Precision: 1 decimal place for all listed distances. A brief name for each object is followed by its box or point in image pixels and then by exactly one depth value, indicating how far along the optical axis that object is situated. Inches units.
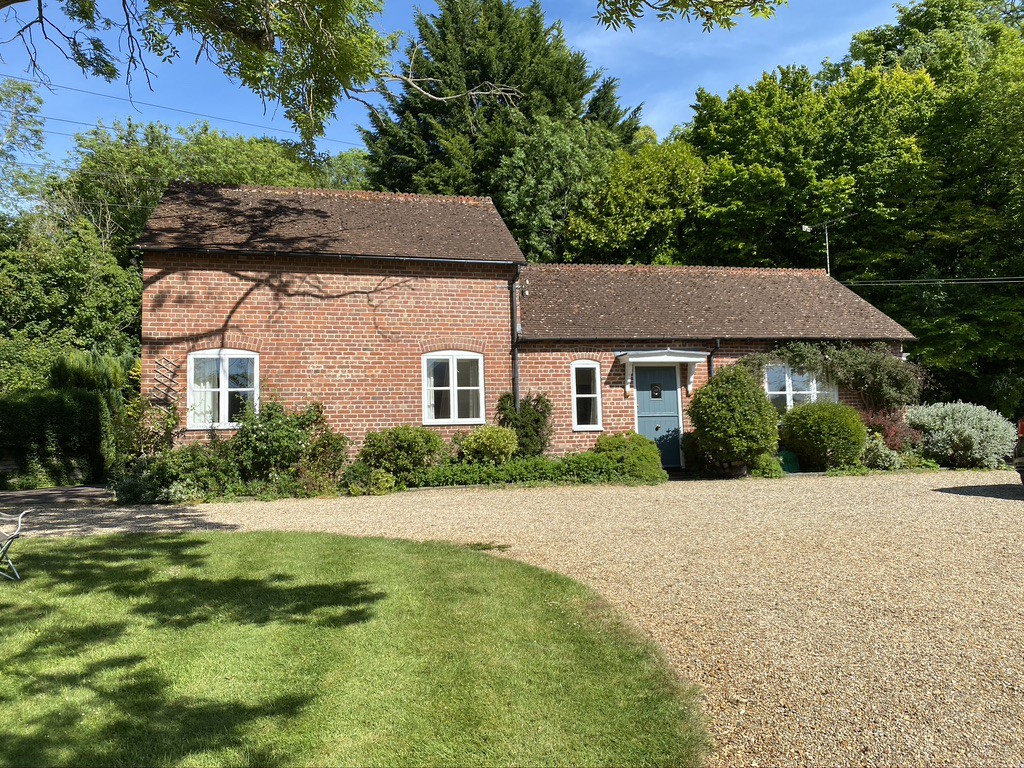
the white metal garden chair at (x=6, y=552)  250.2
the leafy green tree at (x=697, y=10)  284.8
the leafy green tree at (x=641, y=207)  999.6
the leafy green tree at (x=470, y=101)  1021.8
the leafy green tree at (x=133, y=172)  1133.1
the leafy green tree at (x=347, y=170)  1701.5
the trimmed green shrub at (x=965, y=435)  595.5
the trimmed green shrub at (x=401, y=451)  528.4
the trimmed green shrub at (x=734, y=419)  548.4
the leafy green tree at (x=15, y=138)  1013.2
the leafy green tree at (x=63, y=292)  919.7
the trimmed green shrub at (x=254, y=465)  474.3
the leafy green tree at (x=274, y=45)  333.7
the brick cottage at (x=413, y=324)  537.6
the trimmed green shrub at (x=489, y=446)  547.2
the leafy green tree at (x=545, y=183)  983.0
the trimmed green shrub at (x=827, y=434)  580.4
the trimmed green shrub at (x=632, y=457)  542.9
